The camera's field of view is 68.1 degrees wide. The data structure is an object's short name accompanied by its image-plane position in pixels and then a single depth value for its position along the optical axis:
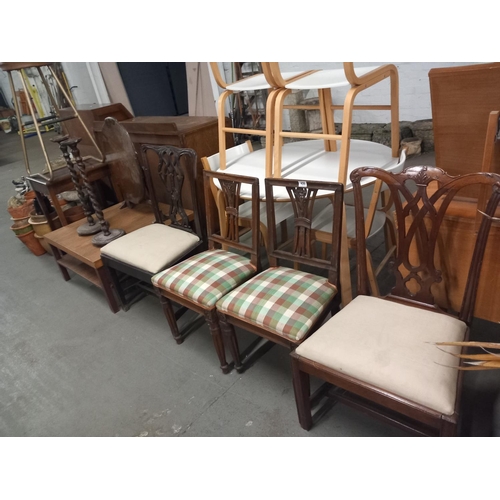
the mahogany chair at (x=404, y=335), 1.00
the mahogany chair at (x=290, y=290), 1.34
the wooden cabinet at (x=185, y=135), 2.13
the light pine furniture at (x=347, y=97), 1.36
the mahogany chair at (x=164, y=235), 1.87
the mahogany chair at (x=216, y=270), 1.59
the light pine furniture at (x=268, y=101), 1.60
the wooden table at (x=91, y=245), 2.17
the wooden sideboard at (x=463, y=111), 1.14
